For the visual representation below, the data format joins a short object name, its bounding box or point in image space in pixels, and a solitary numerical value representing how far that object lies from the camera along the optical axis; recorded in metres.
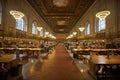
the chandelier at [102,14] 4.94
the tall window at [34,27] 11.77
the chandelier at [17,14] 4.91
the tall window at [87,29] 11.71
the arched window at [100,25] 7.97
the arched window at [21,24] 8.21
